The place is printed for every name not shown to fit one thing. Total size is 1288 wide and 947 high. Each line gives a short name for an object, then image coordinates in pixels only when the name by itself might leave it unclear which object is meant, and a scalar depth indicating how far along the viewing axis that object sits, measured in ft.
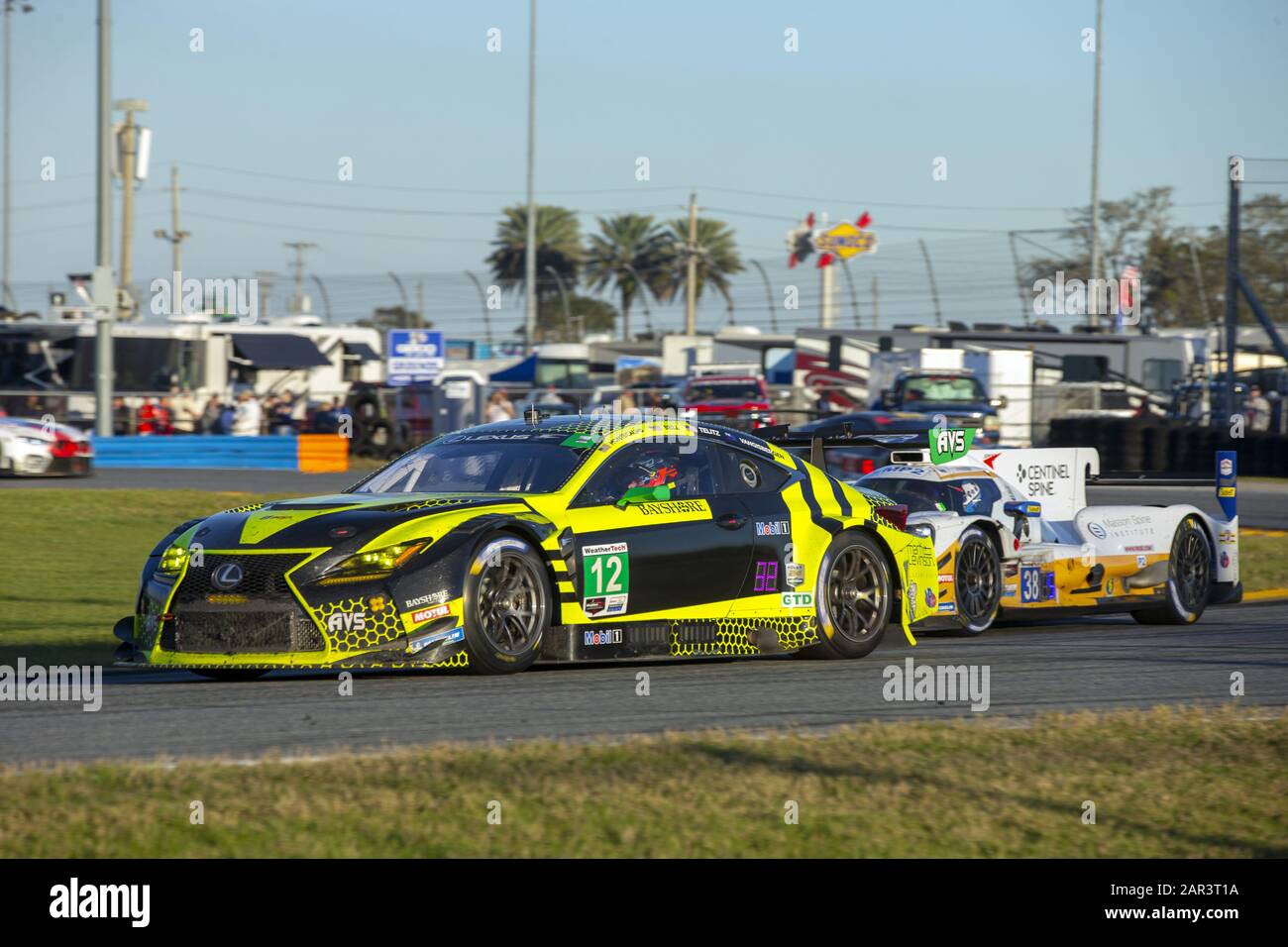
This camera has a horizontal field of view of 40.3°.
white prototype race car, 38.52
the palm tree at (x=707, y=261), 272.10
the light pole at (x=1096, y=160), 174.19
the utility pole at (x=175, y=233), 256.93
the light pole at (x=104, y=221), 88.58
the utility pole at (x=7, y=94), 201.05
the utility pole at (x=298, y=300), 170.09
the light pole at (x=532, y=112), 159.43
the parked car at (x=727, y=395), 135.03
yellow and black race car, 26.91
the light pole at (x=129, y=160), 90.07
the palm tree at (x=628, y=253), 276.82
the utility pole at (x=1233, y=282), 93.66
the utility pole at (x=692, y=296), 231.91
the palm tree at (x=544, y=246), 286.25
